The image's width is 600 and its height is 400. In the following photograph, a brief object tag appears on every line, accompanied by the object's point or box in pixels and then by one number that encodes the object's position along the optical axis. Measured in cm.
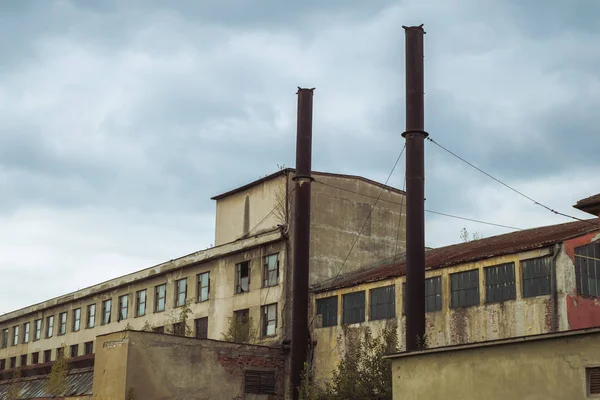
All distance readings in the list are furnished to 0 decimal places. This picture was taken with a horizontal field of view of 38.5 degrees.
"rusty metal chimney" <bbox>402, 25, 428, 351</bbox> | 2436
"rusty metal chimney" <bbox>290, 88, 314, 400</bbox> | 3127
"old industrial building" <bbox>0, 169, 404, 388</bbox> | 3478
